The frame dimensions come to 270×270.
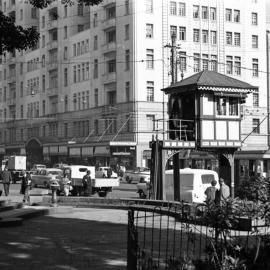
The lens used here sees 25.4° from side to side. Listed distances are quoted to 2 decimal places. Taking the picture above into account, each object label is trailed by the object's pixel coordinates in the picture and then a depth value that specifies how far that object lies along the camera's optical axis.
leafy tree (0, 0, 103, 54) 14.36
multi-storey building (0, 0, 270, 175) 66.19
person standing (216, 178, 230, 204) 18.34
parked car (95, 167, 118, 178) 43.14
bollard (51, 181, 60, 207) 26.33
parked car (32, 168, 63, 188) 45.07
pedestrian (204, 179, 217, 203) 18.90
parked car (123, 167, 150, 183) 51.94
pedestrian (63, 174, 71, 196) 33.62
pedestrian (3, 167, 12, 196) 35.47
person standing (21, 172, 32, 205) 28.17
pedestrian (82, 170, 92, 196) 33.66
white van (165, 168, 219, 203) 25.58
